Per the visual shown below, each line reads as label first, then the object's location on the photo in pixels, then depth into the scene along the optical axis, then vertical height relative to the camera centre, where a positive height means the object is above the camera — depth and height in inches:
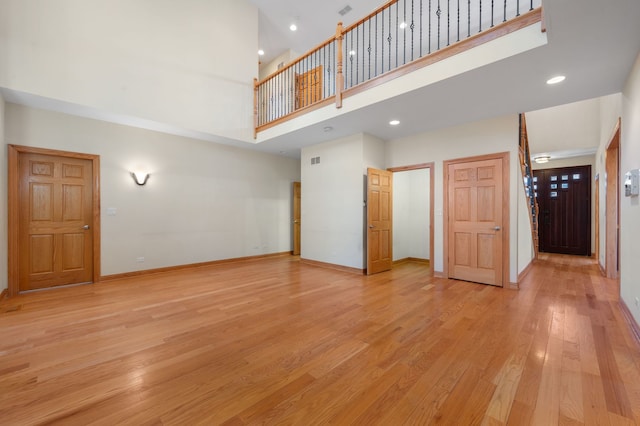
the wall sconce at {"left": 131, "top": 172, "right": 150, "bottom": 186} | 196.5 +25.1
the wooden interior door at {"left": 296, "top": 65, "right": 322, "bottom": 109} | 280.5 +130.1
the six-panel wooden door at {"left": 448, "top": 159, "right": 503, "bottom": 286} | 172.4 -6.4
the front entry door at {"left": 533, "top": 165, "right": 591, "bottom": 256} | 282.7 +2.4
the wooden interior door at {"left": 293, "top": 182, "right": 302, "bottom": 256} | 300.8 -10.7
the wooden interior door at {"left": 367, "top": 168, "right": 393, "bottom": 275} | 203.3 -6.8
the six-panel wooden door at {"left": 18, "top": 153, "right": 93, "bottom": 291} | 160.1 -5.8
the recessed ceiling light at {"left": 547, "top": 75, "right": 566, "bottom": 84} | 120.2 +59.7
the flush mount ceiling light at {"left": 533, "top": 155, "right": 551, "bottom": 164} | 277.9 +54.8
